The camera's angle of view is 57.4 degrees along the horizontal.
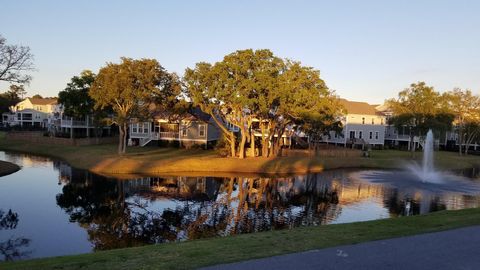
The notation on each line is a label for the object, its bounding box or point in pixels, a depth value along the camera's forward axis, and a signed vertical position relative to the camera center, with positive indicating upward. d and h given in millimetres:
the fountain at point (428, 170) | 43431 -4385
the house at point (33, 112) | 123375 +829
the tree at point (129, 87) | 50438 +3862
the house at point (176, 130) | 67562 -1517
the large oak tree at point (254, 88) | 48594 +4071
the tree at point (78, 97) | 70000 +3213
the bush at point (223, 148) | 55991 -3383
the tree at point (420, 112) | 68000 +2885
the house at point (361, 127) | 77562 +152
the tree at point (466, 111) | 80688 +3936
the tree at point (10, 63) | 38847 +4611
